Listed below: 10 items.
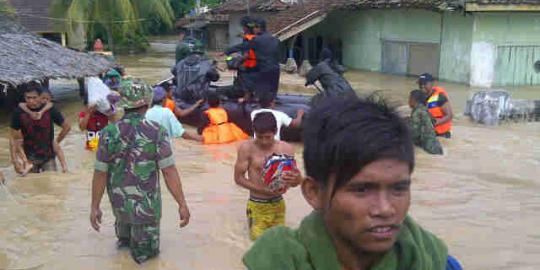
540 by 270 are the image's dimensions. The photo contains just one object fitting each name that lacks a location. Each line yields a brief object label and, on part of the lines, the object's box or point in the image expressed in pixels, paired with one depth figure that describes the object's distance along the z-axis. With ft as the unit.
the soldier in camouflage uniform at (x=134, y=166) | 13.93
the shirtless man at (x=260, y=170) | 15.35
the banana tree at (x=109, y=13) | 100.42
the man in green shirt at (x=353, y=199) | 4.81
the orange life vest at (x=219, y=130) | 32.07
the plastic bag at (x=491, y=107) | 39.40
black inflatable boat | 32.91
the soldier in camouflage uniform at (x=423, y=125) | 29.04
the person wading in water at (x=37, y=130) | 21.90
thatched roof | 40.55
